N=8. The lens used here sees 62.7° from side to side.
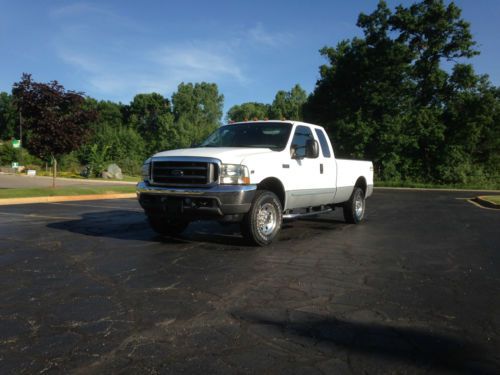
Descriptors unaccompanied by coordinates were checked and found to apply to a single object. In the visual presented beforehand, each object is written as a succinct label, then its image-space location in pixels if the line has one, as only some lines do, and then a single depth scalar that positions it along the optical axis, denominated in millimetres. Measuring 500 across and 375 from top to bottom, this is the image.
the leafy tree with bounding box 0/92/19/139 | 103438
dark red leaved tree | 16438
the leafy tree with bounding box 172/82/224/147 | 83188
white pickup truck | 6051
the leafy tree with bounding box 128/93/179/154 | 92375
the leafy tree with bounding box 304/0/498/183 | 33531
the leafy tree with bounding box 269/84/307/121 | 82938
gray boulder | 36031
